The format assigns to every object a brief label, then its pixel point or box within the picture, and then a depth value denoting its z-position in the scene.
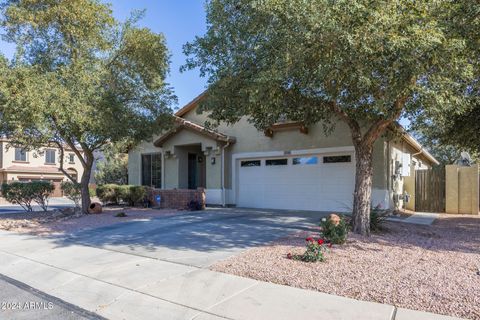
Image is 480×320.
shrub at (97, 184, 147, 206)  18.59
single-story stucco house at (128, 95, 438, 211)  15.23
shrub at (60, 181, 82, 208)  16.22
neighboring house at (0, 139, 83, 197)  38.62
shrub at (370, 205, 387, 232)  10.19
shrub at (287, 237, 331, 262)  7.07
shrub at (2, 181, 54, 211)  16.53
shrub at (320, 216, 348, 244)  8.35
